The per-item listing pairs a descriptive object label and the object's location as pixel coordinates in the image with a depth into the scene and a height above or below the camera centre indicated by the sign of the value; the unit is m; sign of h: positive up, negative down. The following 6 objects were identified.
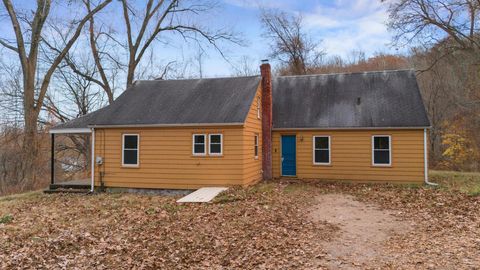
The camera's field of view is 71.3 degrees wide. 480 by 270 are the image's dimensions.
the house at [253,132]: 13.04 +0.48
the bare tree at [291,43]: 30.78 +9.39
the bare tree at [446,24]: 19.11 +7.18
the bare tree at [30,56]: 17.61 +4.67
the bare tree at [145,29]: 24.08 +8.28
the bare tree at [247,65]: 31.98 +7.53
